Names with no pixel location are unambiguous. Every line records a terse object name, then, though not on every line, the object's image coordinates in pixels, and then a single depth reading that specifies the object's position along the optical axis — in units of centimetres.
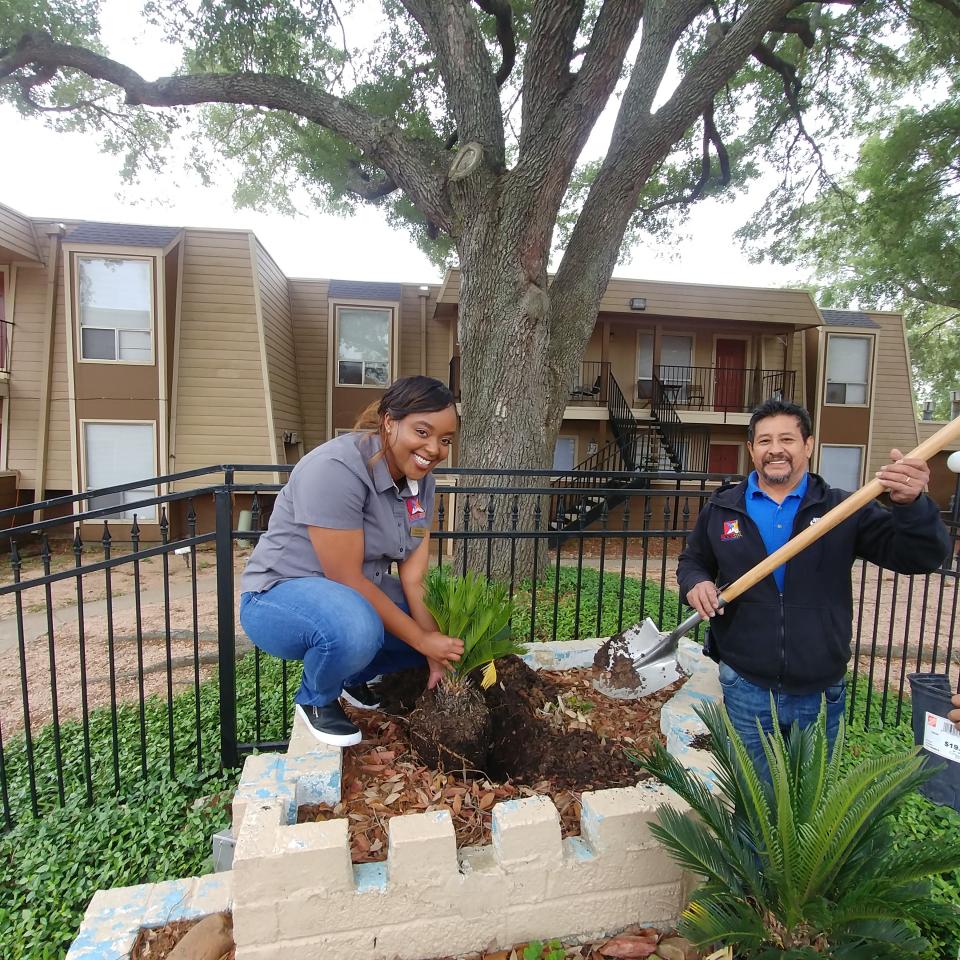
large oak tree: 570
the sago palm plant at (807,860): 129
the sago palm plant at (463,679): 205
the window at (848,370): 1530
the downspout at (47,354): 1127
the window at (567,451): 1467
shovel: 208
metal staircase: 1298
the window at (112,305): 1113
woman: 205
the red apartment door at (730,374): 1557
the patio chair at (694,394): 1495
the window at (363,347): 1409
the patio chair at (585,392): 1411
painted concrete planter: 150
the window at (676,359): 1536
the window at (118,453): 1130
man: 216
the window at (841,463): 1547
